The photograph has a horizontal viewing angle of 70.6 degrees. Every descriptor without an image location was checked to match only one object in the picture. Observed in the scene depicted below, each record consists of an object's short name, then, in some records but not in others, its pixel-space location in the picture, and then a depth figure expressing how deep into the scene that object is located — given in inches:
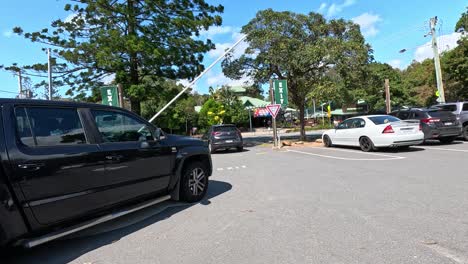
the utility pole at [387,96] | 947.5
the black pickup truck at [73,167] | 145.8
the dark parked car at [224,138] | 697.6
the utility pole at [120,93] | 632.4
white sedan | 492.7
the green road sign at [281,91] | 751.7
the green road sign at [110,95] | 600.1
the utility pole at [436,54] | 900.6
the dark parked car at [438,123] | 556.3
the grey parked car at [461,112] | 595.2
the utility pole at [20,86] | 1048.4
